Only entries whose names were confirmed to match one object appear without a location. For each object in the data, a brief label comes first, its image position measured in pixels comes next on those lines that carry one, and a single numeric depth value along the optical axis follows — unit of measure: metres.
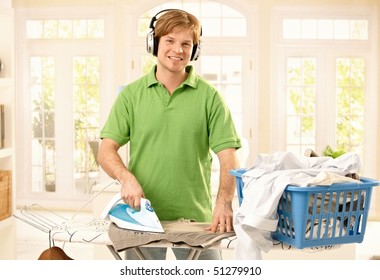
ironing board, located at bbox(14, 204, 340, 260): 2.09
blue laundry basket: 1.85
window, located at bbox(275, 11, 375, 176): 7.55
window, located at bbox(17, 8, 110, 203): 7.80
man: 2.28
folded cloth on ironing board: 2.09
